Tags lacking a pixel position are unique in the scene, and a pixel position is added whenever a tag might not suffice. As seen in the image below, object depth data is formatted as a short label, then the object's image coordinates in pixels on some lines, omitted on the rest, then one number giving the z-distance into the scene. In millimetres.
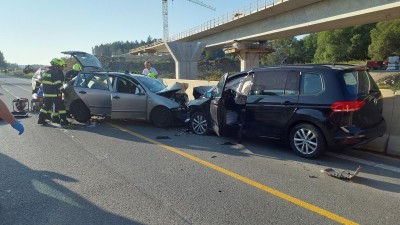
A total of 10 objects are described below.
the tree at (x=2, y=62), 160525
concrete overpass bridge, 21469
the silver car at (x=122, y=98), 9609
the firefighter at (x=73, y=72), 12578
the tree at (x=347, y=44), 60938
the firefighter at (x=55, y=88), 9648
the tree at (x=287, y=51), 86956
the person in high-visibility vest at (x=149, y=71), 13788
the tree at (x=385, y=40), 49250
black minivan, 5898
